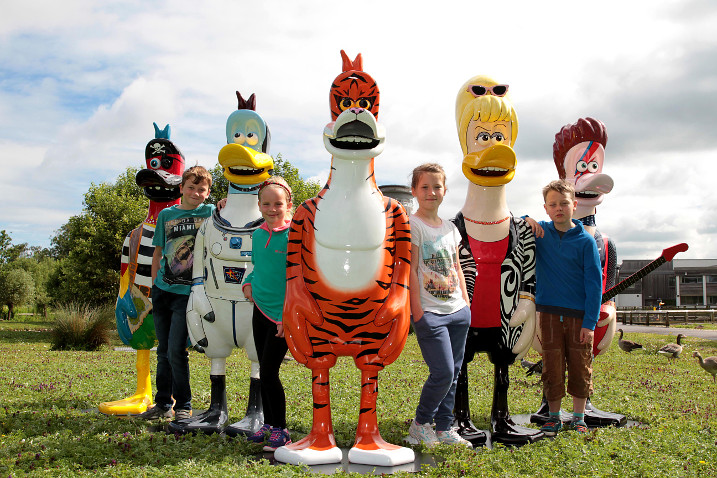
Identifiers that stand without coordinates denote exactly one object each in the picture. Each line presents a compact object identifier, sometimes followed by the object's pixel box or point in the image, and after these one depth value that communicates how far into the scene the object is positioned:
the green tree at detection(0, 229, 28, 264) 22.11
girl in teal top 3.81
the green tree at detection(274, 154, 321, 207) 20.77
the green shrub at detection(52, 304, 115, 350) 11.73
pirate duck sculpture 5.09
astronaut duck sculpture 4.07
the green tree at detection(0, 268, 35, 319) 25.80
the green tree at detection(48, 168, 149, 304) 16.59
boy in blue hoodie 4.26
